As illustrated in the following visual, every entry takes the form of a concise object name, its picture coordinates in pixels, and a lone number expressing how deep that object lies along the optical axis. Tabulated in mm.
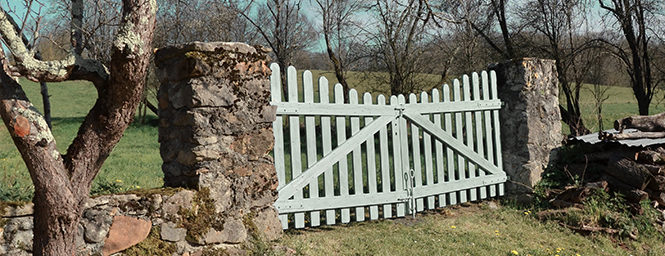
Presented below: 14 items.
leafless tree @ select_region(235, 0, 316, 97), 13891
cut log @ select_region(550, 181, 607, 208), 5820
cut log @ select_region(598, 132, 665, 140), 6035
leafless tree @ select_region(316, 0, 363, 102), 13250
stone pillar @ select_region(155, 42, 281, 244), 3752
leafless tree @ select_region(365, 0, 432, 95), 11977
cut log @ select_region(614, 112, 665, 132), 6138
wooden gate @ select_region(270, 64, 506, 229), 4633
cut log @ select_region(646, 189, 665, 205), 5808
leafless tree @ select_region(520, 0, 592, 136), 11344
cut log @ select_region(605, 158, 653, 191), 5762
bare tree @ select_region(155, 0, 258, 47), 11633
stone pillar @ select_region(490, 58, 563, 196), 6238
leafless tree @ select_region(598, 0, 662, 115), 11055
